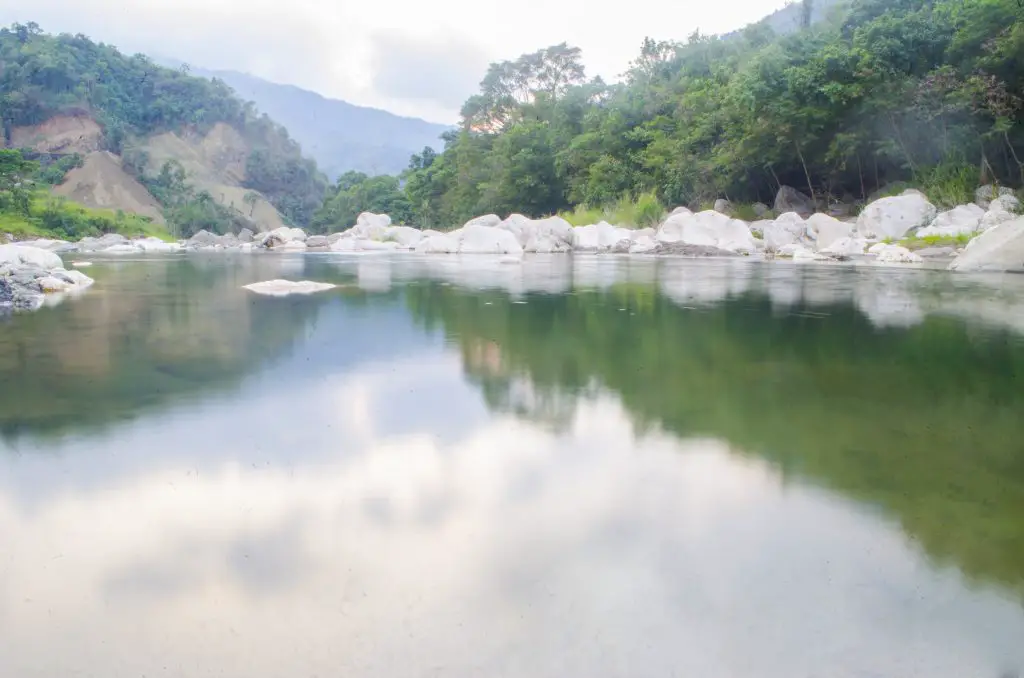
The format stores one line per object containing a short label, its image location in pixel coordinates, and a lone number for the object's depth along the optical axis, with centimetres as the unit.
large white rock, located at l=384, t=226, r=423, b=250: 3931
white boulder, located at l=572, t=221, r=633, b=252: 2966
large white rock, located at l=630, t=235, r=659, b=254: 2667
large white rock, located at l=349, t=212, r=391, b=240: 4241
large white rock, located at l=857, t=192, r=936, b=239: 2155
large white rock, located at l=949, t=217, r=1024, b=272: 1455
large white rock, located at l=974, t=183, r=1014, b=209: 2133
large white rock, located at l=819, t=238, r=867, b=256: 2130
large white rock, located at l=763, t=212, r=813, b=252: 2373
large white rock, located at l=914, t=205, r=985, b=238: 1964
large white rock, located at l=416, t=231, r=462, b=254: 2981
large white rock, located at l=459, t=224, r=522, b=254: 2917
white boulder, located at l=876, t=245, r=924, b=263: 1811
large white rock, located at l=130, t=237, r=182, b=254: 4099
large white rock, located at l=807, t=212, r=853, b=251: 2366
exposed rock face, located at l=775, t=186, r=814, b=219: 2930
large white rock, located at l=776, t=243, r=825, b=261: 2044
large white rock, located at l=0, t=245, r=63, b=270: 1289
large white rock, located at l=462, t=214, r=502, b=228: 3436
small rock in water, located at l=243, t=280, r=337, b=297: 1227
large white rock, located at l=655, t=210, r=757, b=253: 2459
